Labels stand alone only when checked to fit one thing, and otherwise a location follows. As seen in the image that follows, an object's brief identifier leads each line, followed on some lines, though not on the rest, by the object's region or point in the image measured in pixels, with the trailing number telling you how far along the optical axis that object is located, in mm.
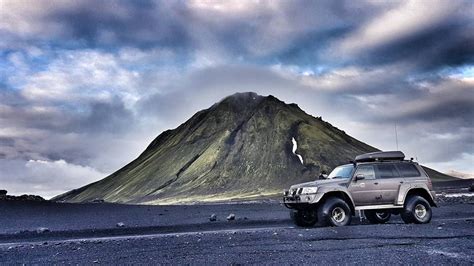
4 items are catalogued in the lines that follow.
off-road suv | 18344
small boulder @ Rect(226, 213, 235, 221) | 26616
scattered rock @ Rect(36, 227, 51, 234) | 21280
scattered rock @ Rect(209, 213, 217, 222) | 26488
